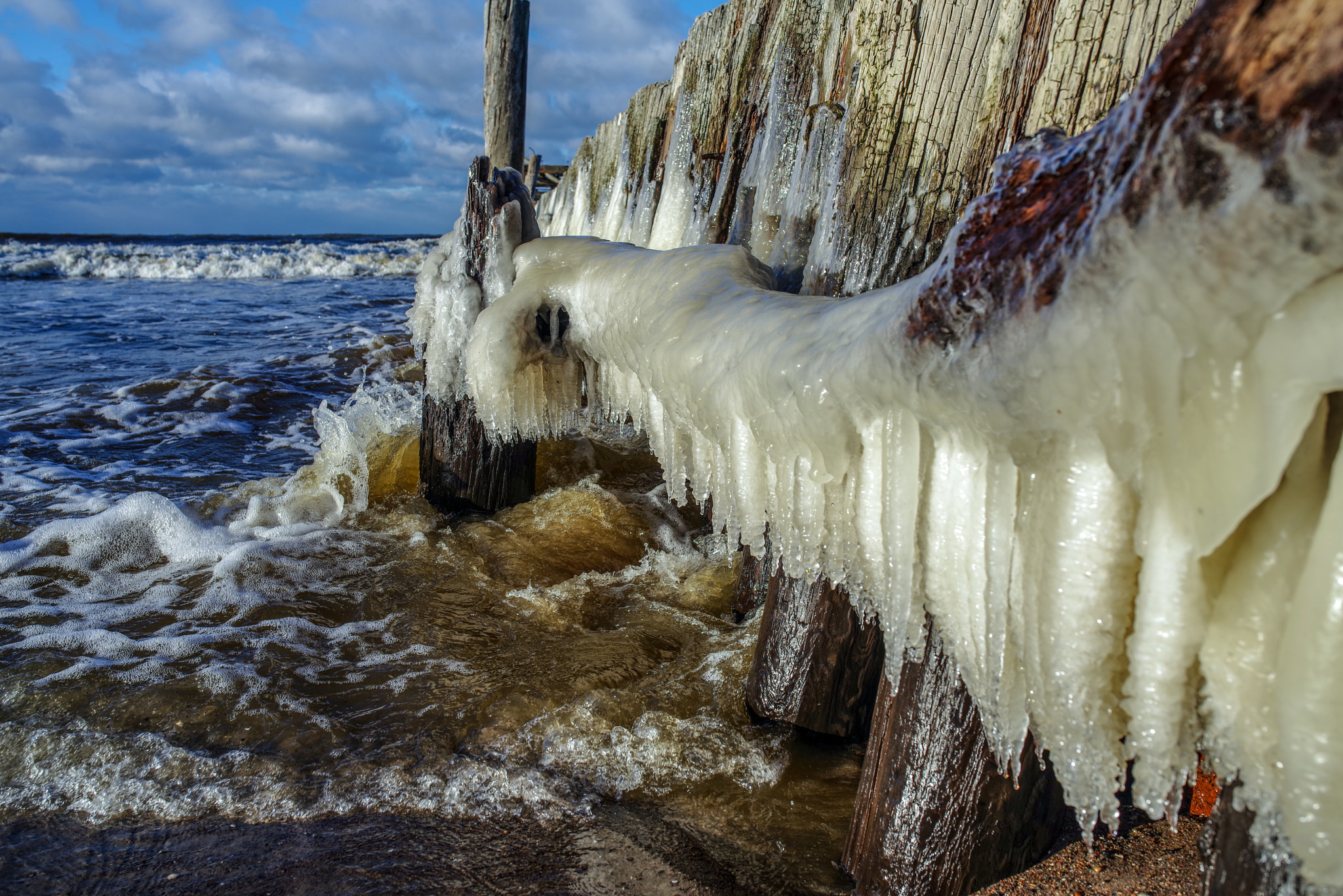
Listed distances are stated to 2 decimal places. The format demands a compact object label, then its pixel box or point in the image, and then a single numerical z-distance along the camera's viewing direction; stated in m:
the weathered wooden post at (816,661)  2.44
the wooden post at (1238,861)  0.91
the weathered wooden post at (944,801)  1.67
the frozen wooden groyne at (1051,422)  0.78
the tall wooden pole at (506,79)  8.88
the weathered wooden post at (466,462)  4.31
